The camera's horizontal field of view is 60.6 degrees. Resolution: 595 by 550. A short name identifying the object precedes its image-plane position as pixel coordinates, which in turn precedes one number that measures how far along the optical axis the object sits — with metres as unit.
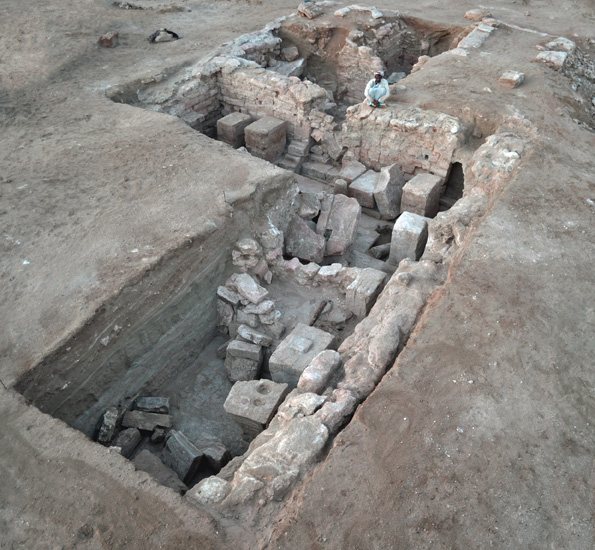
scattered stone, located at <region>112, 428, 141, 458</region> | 4.88
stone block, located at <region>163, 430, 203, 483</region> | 4.69
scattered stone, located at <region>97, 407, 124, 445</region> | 4.89
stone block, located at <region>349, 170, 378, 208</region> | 8.01
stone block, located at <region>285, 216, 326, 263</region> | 6.88
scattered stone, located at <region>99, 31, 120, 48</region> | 10.38
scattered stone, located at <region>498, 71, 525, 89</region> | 8.46
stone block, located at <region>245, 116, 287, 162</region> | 8.59
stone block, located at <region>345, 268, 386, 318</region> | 5.82
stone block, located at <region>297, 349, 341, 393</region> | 4.32
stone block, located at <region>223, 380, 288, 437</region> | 4.62
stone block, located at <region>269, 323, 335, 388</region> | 5.02
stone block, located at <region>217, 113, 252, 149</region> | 8.95
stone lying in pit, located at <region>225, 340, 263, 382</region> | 5.60
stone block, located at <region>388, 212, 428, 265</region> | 6.63
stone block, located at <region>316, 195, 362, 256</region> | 7.06
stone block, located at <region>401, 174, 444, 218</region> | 7.49
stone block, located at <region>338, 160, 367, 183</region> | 8.29
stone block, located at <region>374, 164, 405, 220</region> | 7.81
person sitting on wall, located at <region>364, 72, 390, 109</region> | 7.96
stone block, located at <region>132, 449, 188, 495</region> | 4.47
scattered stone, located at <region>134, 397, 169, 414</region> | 5.33
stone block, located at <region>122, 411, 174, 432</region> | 5.12
